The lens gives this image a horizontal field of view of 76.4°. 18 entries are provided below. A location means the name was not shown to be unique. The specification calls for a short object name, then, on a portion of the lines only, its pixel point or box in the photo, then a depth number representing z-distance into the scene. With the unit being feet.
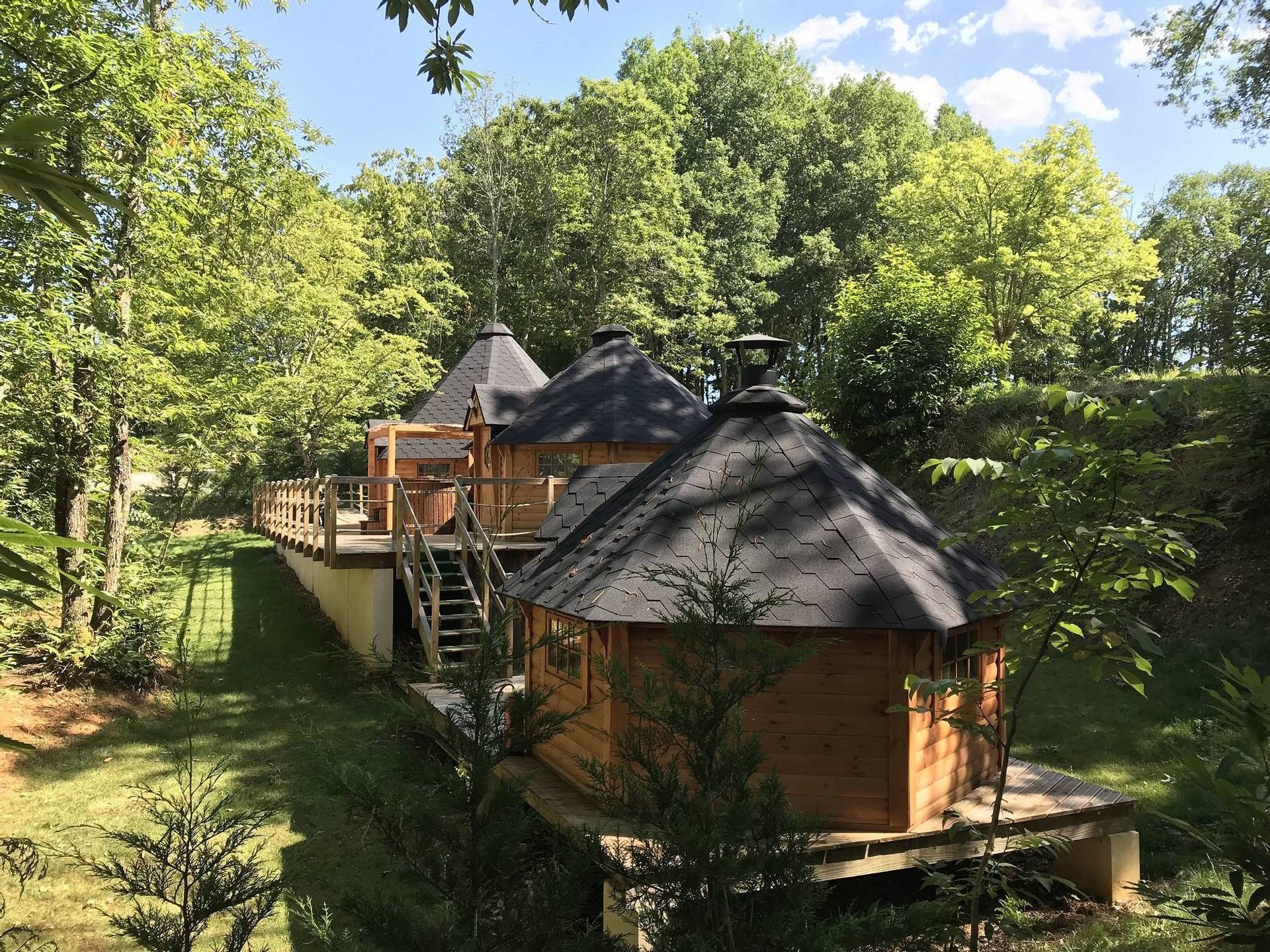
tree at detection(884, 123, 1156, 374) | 84.99
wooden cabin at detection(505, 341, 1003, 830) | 22.26
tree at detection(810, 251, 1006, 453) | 57.31
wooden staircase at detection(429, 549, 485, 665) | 39.57
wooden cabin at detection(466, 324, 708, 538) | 56.49
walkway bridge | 41.81
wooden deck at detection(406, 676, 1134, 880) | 21.22
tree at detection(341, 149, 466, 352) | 100.73
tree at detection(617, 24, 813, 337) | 112.16
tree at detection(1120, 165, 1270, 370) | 123.95
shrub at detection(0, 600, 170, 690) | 37.60
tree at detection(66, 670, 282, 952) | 7.32
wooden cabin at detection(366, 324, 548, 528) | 71.72
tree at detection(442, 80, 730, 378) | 98.73
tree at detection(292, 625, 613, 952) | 7.54
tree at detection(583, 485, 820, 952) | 8.14
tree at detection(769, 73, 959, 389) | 120.88
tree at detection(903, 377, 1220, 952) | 12.48
